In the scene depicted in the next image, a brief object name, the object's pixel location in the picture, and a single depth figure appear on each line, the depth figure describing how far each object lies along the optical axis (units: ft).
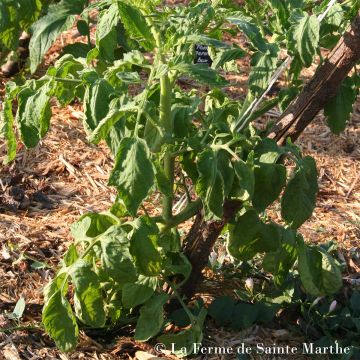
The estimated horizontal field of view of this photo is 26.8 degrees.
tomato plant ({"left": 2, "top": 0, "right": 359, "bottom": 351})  6.64
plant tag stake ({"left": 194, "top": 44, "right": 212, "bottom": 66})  10.66
